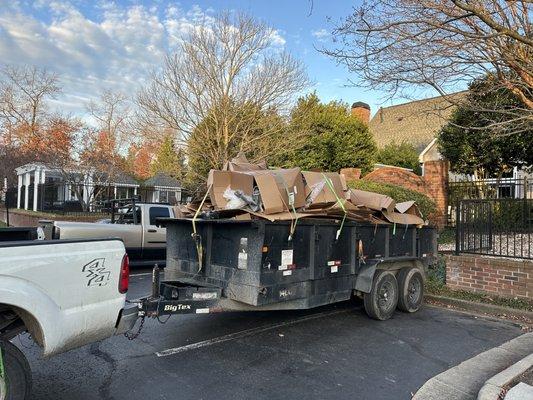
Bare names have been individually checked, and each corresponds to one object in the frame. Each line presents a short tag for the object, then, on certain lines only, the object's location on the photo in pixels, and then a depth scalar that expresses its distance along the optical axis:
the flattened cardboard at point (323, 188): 6.00
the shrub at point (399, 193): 12.45
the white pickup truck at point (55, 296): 3.23
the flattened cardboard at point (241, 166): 6.64
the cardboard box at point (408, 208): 7.67
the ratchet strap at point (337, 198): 6.14
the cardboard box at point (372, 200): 6.87
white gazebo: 21.08
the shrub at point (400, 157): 31.86
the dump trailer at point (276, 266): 5.21
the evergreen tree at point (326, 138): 20.62
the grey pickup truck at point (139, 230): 11.23
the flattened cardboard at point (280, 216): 5.25
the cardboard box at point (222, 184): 5.64
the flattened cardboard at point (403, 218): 7.12
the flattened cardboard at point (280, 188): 5.44
